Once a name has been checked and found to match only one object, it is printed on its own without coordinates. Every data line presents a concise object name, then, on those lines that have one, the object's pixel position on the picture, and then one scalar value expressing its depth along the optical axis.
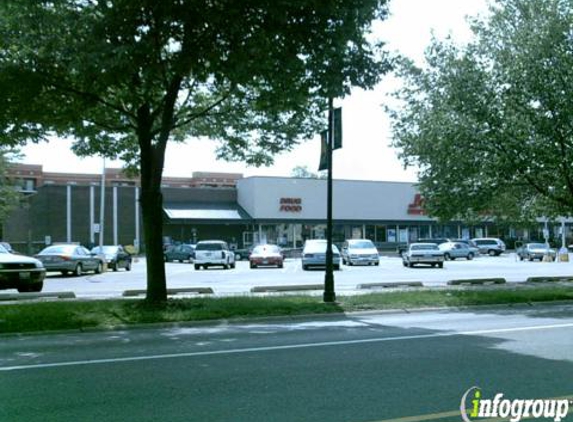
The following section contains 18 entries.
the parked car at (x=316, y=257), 32.97
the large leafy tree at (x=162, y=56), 10.75
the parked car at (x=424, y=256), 36.50
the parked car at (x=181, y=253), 45.40
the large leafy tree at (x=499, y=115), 17.58
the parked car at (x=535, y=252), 45.81
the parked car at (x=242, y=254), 49.06
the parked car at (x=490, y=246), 57.28
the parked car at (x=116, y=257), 33.59
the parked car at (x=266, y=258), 35.59
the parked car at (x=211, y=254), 35.16
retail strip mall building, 55.47
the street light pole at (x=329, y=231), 15.77
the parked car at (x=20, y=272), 18.11
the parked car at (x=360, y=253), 37.38
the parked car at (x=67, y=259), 27.48
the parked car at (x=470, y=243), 50.48
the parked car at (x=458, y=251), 48.50
